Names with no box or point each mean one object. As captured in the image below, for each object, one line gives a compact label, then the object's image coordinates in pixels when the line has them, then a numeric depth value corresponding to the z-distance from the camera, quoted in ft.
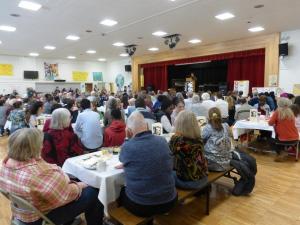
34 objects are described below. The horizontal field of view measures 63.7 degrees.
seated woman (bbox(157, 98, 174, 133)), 13.07
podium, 41.73
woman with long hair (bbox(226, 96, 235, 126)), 23.43
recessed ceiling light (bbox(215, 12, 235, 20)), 20.43
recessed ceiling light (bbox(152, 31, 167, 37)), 26.94
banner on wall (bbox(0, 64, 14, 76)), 42.32
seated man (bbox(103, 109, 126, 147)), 10.82
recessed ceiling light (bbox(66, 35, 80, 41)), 28.24
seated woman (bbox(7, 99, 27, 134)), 16.08
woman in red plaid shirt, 5.42
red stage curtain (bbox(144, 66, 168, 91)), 44.48
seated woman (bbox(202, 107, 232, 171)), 9.36
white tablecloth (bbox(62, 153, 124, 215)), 6.95
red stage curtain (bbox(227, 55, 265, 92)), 31.30
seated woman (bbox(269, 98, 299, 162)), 13.83
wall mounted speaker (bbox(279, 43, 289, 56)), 26.77
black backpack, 9.96
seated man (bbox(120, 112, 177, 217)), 6.08
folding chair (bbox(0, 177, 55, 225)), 5.16
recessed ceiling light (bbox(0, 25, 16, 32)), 23.13
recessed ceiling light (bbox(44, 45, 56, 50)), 34.73
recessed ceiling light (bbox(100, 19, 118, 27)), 22.16
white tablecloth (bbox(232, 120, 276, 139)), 15.04
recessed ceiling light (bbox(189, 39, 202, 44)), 31.68
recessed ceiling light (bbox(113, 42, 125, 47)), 33.20
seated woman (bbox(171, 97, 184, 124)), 14.42
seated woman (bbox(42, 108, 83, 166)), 8.57
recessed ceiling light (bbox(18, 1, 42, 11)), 16.99
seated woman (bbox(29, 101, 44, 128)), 13.83
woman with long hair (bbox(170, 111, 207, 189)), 7.61
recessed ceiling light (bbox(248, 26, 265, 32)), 25.57
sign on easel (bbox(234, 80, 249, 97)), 31.73
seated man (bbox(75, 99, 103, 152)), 11.83
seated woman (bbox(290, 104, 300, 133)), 15.03
